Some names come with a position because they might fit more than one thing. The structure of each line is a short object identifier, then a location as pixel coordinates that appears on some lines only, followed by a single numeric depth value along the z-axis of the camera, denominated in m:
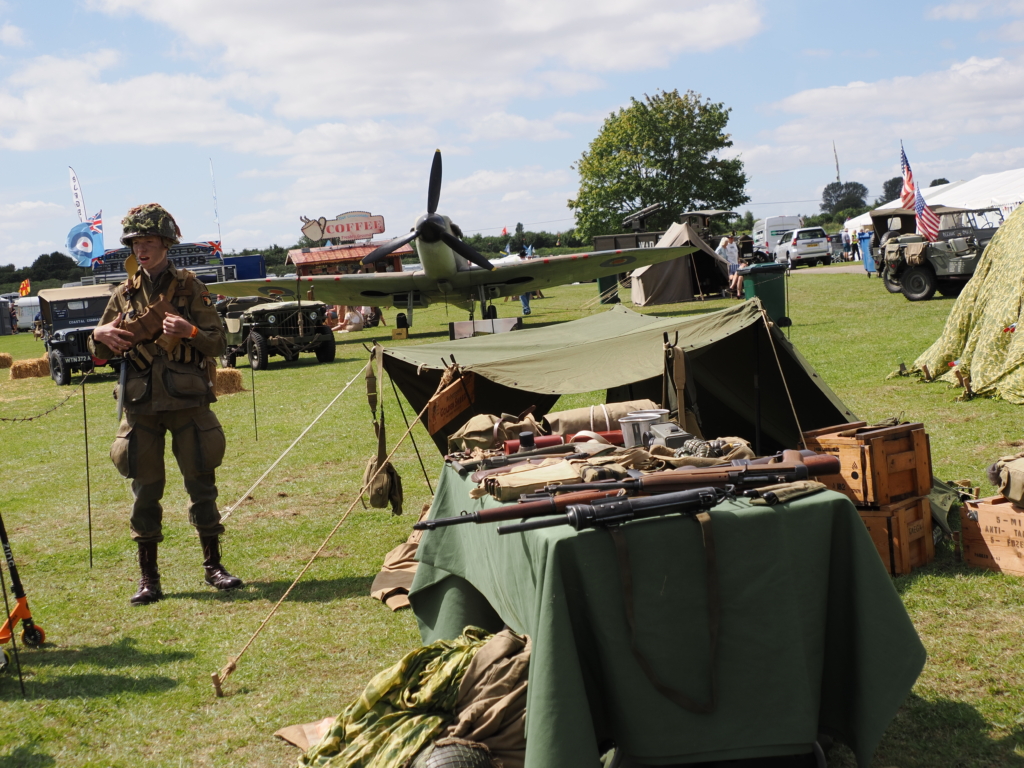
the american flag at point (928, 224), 20.59
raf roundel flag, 48.25
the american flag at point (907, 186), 25.64
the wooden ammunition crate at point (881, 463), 4.95
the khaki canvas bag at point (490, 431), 4.91
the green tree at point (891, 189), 127.43
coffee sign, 51.69
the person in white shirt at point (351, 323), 29.83
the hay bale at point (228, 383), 16.05
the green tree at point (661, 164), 58.62
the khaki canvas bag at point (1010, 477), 4.68
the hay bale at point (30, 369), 21.77
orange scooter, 4.43
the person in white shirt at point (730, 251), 26.00
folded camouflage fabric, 3.06
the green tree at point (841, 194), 146.88
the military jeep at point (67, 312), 19.28
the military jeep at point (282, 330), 18.83
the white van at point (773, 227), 49.04
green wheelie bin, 17.66
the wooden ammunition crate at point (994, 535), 4.74
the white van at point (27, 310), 51.81
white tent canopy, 38.69
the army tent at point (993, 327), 9.39
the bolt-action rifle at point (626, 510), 2.75
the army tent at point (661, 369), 5.84
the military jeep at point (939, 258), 19.22
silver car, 39.62
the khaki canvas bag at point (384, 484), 5.45
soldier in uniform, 5.11
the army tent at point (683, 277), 25.47
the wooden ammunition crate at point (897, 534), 4.88
